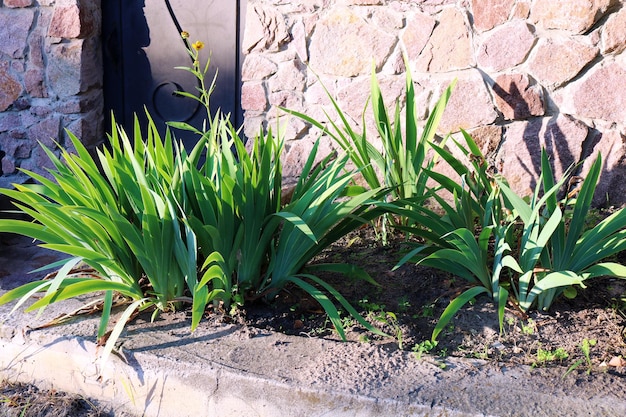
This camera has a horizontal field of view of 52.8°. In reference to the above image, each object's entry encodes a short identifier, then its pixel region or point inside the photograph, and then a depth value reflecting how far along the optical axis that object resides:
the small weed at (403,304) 2.07
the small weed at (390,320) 1.93
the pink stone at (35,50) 3.50
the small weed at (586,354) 1.68
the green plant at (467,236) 1.87
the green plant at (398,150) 2.43
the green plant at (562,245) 1.86
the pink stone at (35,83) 3.54
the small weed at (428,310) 2.04
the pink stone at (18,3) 3.46
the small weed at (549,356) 1.75
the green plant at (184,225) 1.83
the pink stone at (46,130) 3.60
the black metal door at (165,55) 3.53
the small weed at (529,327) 1.90
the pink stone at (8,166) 3.68
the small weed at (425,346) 1.83
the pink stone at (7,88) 3.57
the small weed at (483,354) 1.82
